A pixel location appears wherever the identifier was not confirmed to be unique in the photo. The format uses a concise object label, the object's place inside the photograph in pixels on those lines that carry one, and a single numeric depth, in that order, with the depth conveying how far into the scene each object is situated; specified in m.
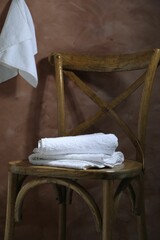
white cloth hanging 1.79
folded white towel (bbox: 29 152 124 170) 1.46
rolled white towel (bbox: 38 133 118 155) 1.50
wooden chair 1.41
